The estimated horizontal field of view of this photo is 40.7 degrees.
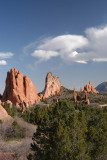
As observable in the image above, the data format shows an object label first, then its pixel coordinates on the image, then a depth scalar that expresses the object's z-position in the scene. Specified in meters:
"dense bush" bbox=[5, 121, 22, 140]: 27.88
